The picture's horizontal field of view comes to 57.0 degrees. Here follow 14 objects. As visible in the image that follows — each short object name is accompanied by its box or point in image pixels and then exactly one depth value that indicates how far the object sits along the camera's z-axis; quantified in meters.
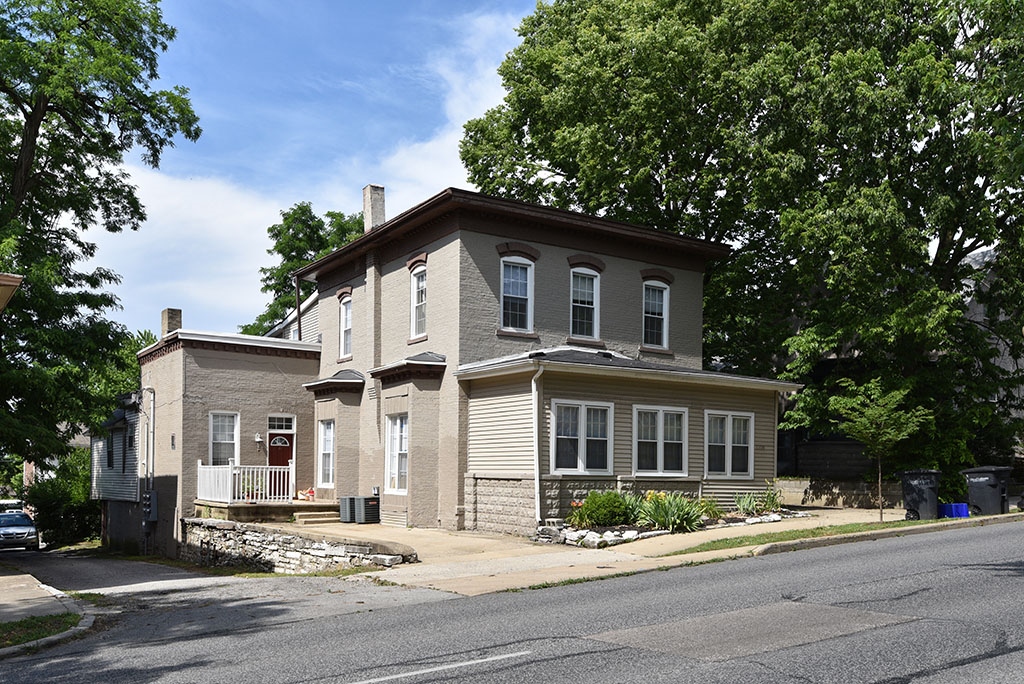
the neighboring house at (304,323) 33.75
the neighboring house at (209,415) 28.30
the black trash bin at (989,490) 22.69
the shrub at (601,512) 20.67
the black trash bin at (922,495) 22.06
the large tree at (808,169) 26.36
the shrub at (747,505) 23.70
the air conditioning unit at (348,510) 26.33
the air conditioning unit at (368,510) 26.03
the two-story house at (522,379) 22.39
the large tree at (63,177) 26.45
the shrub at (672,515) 20.59
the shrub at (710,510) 22.66
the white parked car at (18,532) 40.75
